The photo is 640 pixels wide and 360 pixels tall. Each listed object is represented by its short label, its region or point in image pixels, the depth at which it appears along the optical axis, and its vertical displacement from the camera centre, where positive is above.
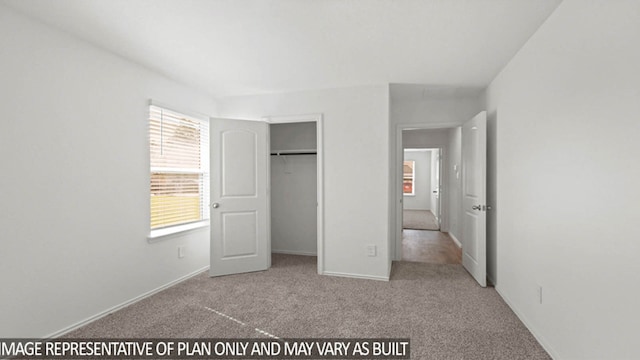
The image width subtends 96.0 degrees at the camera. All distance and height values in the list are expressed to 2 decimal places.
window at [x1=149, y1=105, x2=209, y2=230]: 3.25 +0.13
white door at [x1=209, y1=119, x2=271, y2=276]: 3.68 -0.25
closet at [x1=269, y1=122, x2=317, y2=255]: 4.67 -0.17
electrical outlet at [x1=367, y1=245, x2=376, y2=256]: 3.54 -0.89
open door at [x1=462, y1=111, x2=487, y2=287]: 3.25 -0.23
